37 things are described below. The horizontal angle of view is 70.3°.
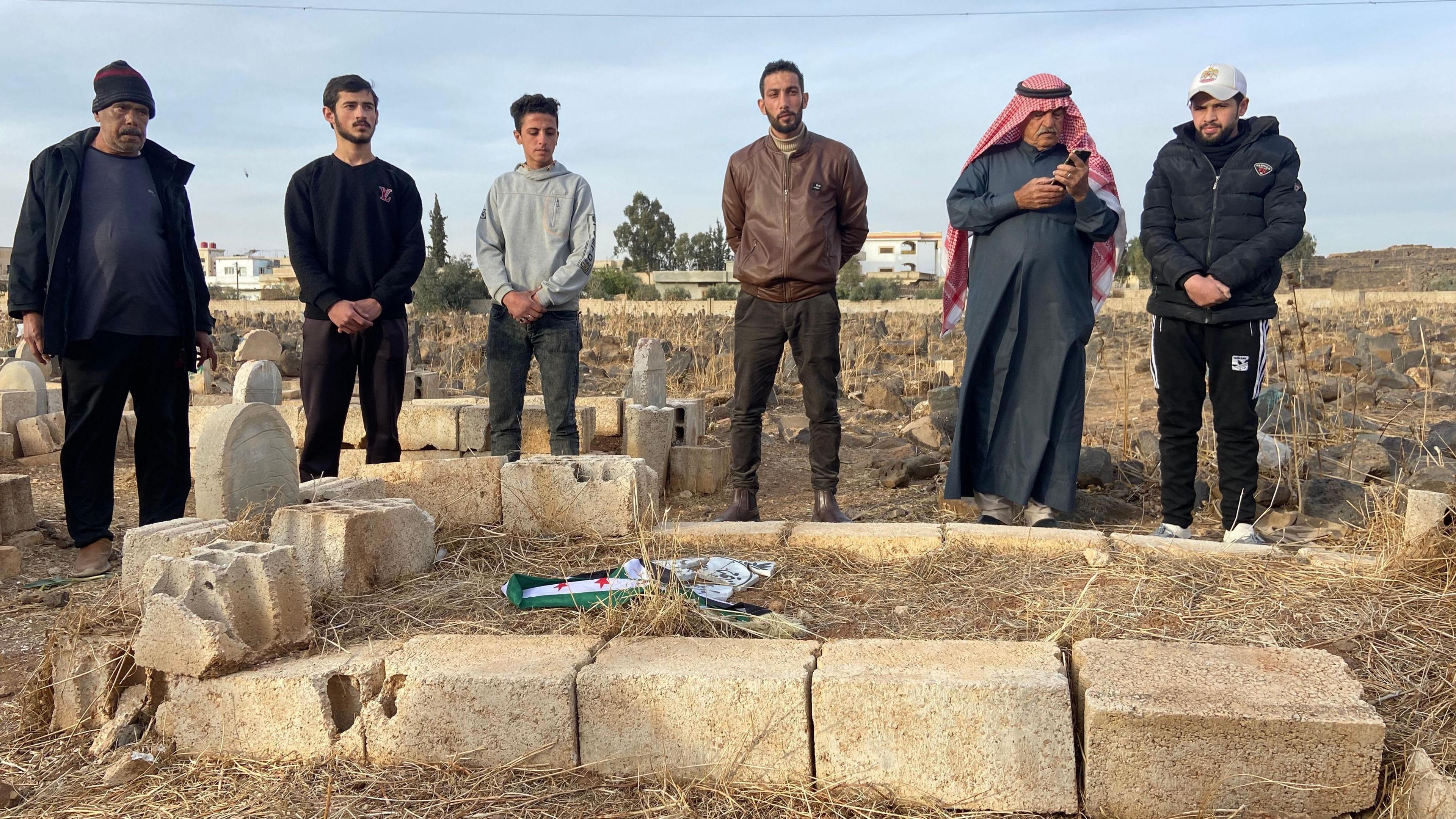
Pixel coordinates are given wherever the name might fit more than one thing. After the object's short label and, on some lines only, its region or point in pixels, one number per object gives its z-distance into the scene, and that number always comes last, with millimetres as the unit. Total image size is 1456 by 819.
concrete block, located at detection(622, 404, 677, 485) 6414
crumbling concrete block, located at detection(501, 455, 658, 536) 4422
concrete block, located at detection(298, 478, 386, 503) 4289
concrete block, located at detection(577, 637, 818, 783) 2744
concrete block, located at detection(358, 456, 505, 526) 4508
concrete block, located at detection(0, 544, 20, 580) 4707
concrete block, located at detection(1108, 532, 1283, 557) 3982
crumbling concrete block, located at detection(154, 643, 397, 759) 2936
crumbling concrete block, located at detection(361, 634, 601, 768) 2836
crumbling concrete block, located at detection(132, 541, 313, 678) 2990
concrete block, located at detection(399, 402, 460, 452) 6574
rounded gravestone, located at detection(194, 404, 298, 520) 4242
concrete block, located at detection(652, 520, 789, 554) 4254
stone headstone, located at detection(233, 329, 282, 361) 8734
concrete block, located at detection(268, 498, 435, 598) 3674
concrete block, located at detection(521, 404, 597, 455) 6555
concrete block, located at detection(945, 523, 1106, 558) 4129
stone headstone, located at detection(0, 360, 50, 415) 7922
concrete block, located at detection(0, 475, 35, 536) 5230
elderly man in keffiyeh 4777
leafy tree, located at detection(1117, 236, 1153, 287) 46844
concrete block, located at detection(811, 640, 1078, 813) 2637
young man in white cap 4434
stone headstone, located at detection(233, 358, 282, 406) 6039
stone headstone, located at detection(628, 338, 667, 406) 6730
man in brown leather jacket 4863
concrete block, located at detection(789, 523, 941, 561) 4156
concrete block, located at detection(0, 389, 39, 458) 7512
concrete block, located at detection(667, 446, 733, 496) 6602
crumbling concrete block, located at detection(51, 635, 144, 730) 3141
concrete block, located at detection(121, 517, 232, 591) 3506
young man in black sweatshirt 5094
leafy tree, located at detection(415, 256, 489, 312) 26453
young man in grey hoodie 5348
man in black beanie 4496
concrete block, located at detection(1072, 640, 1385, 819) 2498
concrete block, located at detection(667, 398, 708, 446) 7039
